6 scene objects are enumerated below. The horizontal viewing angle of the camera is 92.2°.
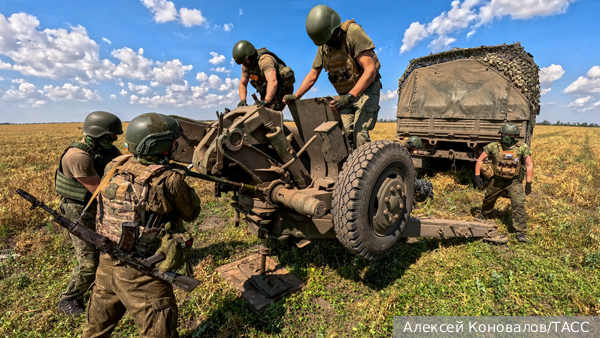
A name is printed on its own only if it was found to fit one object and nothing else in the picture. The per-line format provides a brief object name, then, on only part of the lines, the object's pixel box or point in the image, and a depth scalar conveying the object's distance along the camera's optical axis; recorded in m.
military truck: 6.80
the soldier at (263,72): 4.04
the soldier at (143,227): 2.02
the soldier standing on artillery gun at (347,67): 3.11
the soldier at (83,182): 2.98
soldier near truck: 4.54
